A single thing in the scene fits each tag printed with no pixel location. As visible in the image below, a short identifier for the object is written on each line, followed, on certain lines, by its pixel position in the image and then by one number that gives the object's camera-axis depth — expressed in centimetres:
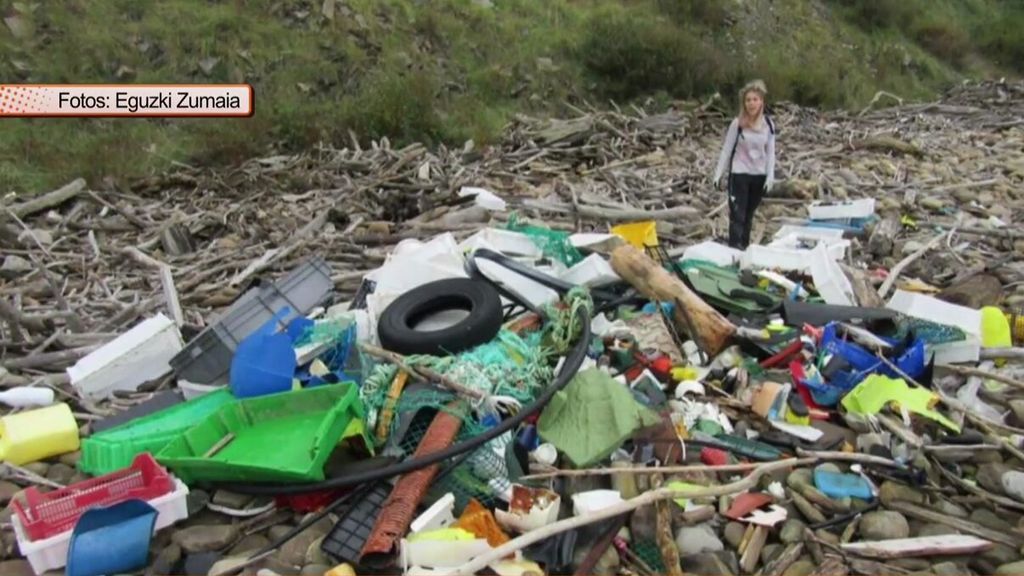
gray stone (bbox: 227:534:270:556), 350
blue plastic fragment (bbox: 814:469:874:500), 376
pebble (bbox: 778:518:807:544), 351
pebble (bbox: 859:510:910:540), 352
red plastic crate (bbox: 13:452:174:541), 334
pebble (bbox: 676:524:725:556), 344
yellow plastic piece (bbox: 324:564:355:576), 318
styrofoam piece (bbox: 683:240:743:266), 632
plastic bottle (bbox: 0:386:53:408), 459
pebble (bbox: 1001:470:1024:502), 374
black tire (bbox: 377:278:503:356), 457
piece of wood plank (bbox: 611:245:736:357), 492
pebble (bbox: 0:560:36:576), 333
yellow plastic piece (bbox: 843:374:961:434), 421
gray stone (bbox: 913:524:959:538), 355
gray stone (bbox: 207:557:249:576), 334
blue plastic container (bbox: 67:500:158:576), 318
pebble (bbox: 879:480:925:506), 373
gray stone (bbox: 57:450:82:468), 417
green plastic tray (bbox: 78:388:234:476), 388
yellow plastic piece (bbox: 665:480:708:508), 369
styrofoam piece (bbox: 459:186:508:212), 830
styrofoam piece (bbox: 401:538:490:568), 325
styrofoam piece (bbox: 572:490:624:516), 348
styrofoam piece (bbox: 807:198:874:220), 780
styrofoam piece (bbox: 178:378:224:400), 461
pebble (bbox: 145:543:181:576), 331
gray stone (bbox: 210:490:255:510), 367
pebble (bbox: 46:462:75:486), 403
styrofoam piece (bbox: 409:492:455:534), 340
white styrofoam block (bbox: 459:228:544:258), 605
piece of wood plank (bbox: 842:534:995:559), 338
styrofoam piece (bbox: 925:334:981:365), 478
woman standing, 682
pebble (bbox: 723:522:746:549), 351
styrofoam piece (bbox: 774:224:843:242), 688
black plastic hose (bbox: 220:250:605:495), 358
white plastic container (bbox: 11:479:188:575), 320
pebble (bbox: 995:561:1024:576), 329
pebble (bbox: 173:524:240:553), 345
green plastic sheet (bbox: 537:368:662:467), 386
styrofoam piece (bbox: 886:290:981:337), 507
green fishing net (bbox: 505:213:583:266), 595
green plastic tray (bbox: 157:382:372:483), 356
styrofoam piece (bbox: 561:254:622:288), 547
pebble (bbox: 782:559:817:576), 336
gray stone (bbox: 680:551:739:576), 333
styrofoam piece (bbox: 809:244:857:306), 551
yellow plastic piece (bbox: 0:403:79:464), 407
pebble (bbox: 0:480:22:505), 382
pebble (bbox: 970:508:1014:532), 358
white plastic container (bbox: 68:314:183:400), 475
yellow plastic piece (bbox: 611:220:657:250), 646
